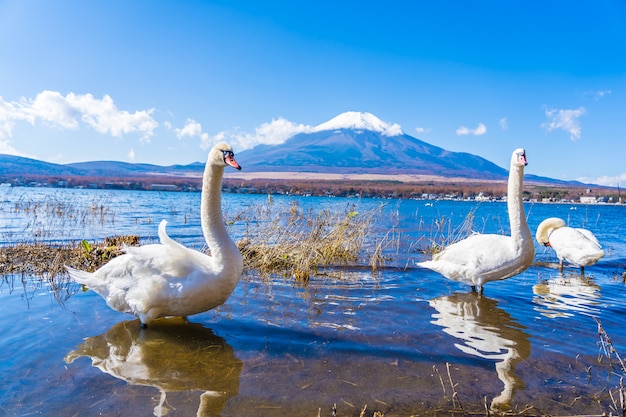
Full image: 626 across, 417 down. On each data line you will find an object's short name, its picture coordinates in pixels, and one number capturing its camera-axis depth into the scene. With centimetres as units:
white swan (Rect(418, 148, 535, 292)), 759
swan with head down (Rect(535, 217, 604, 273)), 1127
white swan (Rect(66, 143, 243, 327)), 544
